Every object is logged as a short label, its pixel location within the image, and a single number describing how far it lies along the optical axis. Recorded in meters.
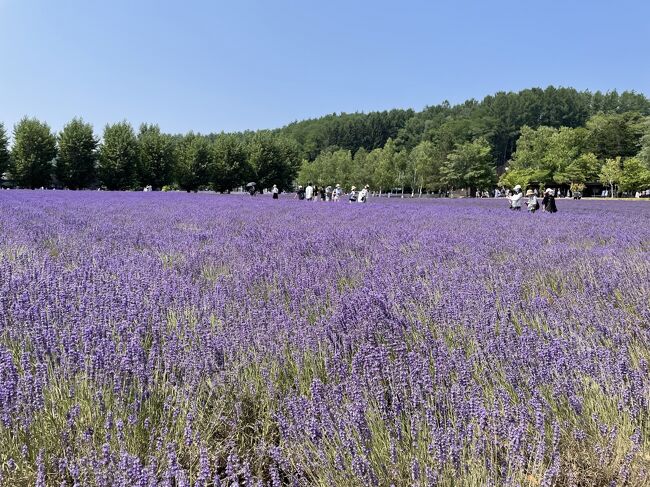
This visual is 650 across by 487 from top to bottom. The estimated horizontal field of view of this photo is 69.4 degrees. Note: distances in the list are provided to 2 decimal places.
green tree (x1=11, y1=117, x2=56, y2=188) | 40.72
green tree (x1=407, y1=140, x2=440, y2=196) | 61.81
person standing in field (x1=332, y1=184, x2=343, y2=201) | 27.07
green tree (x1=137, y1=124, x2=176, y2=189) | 45.31
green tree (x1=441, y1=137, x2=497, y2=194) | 57.81
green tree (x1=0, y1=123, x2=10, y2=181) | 41.19
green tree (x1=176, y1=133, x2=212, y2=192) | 45.16
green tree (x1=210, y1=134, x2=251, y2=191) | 45.47
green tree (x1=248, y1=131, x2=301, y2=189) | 46.78
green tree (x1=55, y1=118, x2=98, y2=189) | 42.50
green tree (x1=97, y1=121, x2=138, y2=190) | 42.75
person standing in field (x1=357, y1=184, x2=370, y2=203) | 22.68
